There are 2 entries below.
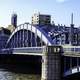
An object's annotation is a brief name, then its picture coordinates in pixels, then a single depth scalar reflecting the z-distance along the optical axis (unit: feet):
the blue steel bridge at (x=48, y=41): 181.78
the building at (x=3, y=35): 572.83
